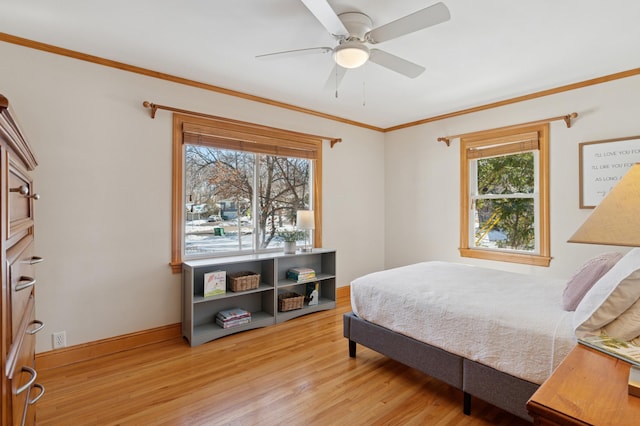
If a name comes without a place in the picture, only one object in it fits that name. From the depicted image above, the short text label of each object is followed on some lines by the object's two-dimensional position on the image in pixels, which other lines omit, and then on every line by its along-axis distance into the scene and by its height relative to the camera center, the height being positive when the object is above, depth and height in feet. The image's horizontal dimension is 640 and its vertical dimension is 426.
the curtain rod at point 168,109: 9.56 +3.24
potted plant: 12.21 -1.04
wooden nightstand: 2.74 -1.73
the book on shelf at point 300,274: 12.25 -2.36
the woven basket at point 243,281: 10.72 -2.30
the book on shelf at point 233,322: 10.36 -3.59
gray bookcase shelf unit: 10.00 -2.77
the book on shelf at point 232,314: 10.45 -3.36
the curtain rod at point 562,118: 10.53 +3.16
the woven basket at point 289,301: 11.89 -3.32
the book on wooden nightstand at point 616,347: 3.56 -1.63
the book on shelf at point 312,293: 12.74 -3.21
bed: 5.18 -2.15
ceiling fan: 5.64 +3.57
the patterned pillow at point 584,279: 5.98 -1.28
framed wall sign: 9.55 +1.49
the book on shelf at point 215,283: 10.16 -2.25
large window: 10.58 +1.06
